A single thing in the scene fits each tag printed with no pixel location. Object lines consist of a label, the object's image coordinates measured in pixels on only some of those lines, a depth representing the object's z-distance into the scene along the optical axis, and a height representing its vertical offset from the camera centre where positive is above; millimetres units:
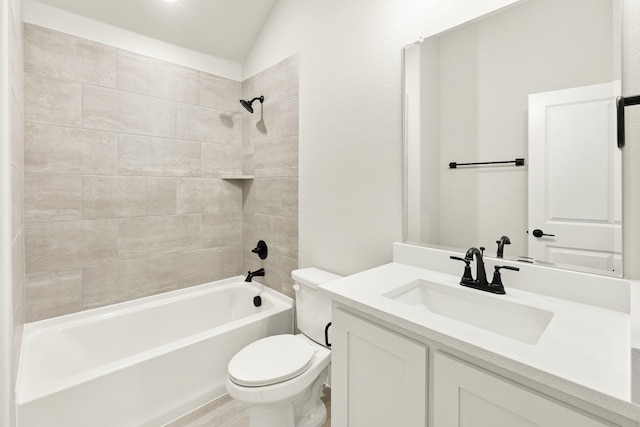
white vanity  651 -354
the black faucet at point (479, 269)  1153 -219
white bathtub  1408 -820
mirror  1031 +302
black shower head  2464 +870
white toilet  1375 -741
